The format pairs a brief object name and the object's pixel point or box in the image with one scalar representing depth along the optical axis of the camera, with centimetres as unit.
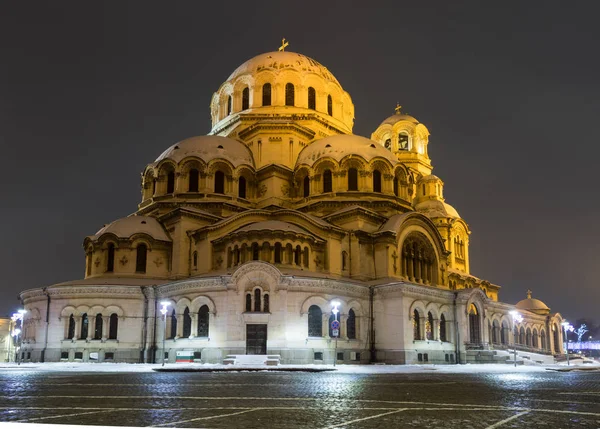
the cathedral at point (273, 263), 3969
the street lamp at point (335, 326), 3167
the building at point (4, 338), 6444
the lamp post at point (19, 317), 4223
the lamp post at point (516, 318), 5255
